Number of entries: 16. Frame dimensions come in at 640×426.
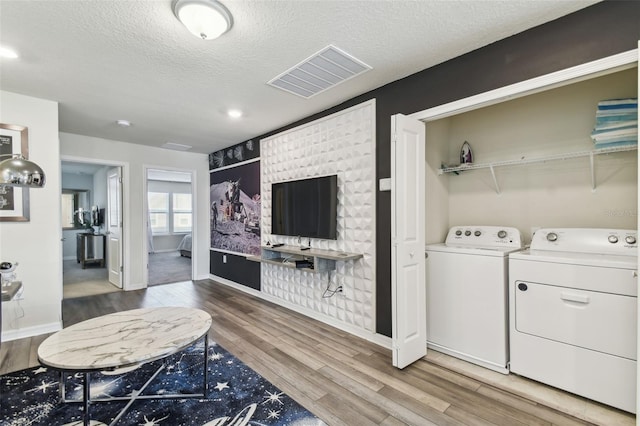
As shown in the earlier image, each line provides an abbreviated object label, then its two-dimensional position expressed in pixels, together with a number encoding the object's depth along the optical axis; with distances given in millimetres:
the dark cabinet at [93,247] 7395
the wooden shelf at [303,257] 3139
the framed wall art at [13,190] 3046
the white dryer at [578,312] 1850
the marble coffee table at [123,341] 1563
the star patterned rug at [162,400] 1867
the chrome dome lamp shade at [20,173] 2174
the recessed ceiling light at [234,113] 3576
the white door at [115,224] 5160
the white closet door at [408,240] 2430
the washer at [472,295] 2371
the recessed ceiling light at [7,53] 2279
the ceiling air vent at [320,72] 2387
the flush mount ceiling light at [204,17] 1759
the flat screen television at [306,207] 3330
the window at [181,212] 10391
